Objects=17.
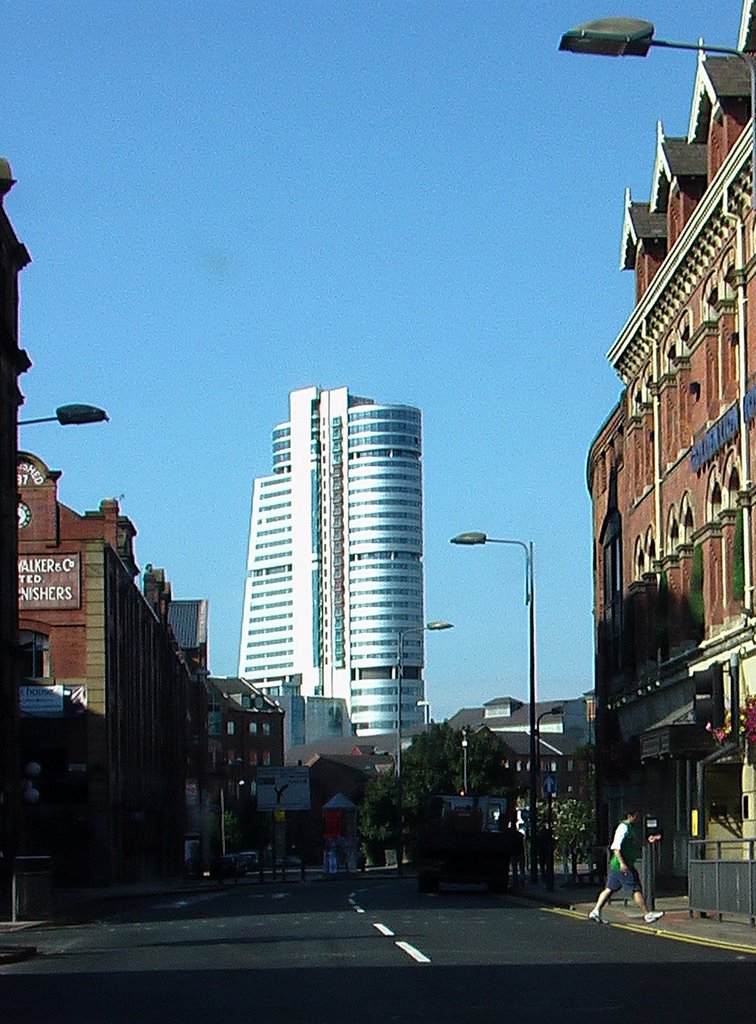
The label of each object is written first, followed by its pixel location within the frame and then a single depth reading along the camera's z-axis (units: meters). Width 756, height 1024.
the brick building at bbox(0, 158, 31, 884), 47.56
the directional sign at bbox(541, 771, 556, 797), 48.78
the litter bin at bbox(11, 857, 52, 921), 33.94
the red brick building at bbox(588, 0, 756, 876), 35.00
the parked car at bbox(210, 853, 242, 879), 82.44
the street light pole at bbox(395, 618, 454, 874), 90.00
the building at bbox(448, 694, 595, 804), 190.38
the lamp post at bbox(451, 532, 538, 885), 51.12
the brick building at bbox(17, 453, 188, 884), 64.62
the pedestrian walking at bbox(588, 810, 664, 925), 28.28
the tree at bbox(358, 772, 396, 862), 125.81
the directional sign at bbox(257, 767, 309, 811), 86.69
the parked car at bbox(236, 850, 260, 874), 88.84
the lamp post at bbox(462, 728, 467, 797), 111.25
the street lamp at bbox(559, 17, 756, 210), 17.97
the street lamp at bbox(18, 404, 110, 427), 31.75
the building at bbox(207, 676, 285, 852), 160.50
